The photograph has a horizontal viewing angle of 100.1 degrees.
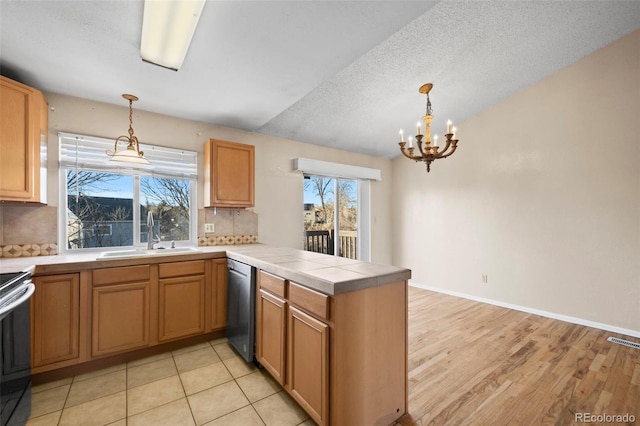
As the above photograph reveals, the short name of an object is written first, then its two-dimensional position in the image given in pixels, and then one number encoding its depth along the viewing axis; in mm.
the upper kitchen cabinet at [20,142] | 1944
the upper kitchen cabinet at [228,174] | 2893
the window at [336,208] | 4098
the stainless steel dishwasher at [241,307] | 2143
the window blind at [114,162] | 2457
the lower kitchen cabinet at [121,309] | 1953
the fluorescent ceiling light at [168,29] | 1519
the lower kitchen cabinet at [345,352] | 1383
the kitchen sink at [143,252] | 2310
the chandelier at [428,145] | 2457
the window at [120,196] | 2502
